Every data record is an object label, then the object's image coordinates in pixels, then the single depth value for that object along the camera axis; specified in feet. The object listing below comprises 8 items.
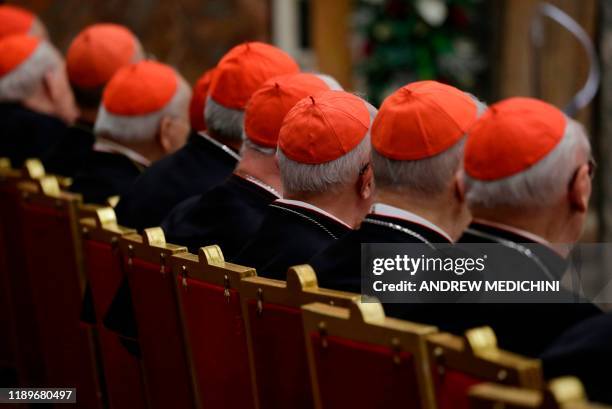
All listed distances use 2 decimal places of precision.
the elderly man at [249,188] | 22.61
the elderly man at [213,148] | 26.20
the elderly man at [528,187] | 15.72
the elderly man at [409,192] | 17.78
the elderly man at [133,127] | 30.45
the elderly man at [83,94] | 34.27
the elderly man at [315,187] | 19.84
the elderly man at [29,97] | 38.70
